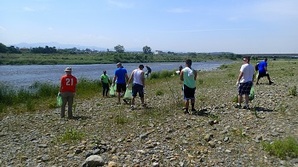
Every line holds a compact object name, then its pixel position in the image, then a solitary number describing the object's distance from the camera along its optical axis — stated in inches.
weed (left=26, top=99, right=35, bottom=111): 450.9
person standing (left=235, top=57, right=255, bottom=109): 319.9
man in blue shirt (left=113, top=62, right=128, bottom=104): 407.6
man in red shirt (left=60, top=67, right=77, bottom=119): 339.5
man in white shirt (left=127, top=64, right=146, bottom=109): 367.6
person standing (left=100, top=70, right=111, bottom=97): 538.6
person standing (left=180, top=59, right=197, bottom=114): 305.4
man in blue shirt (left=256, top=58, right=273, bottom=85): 572.6
